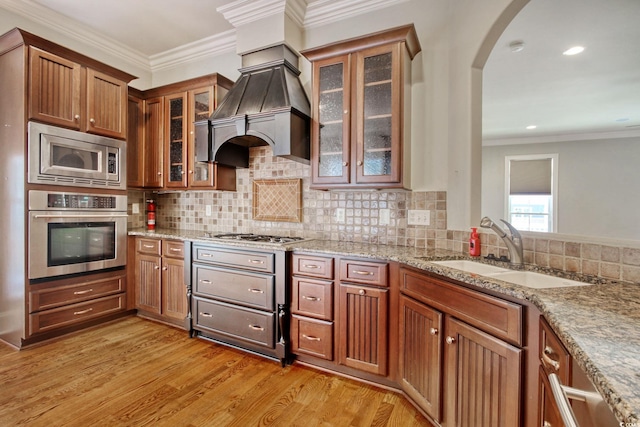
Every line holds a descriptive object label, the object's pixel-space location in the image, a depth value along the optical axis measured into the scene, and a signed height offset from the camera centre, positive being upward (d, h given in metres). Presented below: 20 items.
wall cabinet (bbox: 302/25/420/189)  2.12 +0.77
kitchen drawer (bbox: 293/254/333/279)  2.12 -0.39
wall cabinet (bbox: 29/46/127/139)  2.43 +1.03
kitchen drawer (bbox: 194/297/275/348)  2.32 -0.90
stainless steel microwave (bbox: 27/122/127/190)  2.43 +0.47
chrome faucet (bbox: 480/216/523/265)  1.69 -0.16
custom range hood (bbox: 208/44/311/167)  2.35 +0.85
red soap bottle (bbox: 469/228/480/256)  1.96 -0.20
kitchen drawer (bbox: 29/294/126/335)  2.49 -0.94
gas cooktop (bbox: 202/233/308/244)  2.57 -0.24
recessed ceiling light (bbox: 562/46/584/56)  2.91 +1.62
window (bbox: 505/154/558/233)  6.18 +0.49
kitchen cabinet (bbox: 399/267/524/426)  1.20 -0.66
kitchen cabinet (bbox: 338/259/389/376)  1.94 -0.69
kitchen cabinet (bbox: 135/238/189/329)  2.86 -0.70
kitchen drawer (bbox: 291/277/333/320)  2.12 -0.62
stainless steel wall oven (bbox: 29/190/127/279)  2.45 -0.20
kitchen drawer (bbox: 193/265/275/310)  2.32 -0.61
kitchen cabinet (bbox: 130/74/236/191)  3.02 +0.82
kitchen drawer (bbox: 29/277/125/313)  2.48 -0.75
